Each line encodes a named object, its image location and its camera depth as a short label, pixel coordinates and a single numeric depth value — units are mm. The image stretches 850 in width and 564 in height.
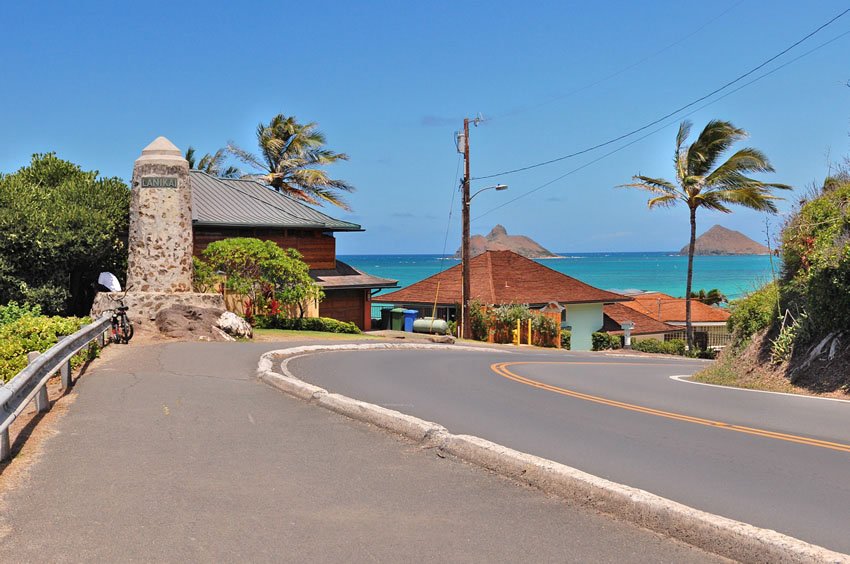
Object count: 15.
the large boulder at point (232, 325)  24234
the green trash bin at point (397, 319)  45656
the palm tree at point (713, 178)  41656
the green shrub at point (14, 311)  24984
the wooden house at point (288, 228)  35875
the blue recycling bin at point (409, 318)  44688
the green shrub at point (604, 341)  46000
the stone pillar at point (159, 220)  23688
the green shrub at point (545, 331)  40938
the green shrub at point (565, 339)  42281
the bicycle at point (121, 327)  20875
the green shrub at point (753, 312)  18328
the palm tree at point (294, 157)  53188
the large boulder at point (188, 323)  23078
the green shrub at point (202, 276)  30344
